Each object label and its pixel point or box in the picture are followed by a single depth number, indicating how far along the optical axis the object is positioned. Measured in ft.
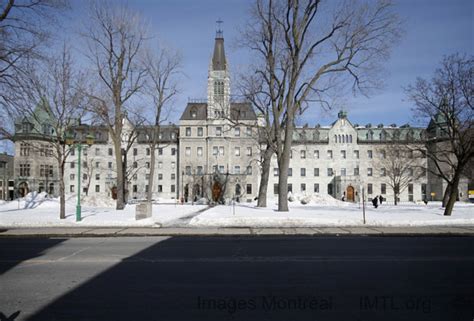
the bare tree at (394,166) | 178.81
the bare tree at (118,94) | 98.32
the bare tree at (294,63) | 87.04
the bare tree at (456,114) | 82.92
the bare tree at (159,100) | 112.68
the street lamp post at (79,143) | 66.74
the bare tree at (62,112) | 71.20
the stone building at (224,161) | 209.15
